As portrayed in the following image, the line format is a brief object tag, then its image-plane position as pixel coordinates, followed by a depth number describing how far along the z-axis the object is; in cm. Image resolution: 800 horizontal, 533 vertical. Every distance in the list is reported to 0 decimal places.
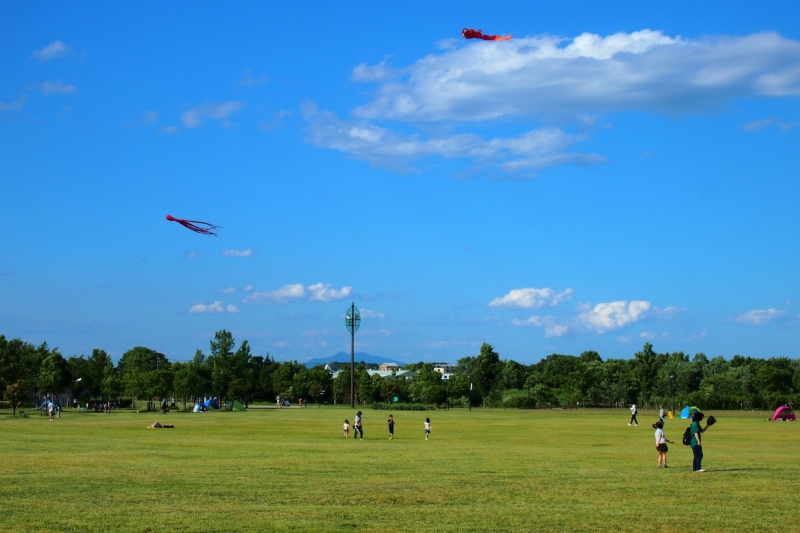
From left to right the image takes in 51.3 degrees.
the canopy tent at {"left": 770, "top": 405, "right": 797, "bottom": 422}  7406
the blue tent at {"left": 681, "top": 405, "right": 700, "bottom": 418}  7588
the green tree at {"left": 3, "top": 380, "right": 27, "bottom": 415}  8388
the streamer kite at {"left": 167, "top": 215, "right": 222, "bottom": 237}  3859
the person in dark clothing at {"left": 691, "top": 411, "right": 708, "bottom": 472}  2452
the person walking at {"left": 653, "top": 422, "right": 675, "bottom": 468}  2791
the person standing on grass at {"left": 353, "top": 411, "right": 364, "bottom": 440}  4875
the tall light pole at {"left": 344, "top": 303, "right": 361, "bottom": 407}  12888
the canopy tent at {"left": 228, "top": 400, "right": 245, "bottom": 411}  10834
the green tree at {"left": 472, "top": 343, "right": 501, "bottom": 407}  13100
